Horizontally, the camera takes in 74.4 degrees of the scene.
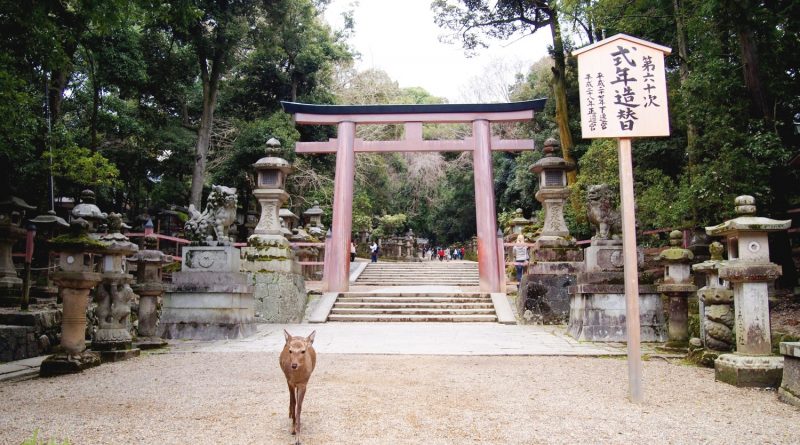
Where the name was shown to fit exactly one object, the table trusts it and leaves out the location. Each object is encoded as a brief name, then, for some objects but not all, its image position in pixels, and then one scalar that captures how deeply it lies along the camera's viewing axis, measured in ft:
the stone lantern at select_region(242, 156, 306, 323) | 32.99
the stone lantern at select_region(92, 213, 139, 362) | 19.98
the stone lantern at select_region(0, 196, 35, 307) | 28.64
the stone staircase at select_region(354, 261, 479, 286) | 53.69
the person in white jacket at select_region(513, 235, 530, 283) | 44.41
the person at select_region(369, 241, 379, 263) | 71.78
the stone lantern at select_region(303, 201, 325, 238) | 62.44
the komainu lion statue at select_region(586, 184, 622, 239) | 25.68
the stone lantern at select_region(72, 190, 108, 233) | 28.25
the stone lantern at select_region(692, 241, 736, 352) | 17.37
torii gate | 43.16
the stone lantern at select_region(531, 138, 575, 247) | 34.30
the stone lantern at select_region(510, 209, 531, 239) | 57.97
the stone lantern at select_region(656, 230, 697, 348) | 21.11
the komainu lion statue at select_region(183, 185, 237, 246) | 26.76
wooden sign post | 13.88
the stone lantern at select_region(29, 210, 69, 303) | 35.01
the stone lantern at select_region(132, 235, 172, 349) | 23.52
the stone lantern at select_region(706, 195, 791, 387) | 14.94
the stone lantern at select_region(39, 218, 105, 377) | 17.61
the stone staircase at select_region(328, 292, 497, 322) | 34.09
